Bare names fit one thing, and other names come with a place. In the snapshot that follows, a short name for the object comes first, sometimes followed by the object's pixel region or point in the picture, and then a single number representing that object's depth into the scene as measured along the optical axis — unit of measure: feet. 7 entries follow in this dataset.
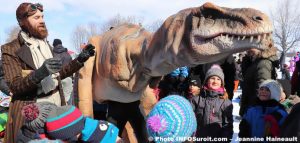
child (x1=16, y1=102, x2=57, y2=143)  6.95
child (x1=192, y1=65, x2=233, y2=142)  11.94
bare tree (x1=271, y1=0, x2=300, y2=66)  114.62
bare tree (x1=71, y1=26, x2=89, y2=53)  129.10
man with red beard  8.27
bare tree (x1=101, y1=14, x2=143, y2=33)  105.99
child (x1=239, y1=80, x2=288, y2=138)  9.75
